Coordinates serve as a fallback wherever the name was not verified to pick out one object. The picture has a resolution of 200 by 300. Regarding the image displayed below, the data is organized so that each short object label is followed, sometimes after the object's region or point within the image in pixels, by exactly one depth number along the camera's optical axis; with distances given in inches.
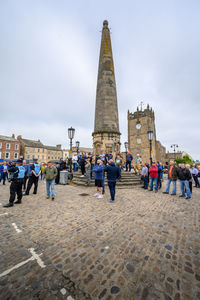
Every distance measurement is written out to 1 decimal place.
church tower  1740.3
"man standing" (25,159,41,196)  268.0
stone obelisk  613.0
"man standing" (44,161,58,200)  243.0
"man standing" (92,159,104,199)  260.8
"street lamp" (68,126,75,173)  415.2
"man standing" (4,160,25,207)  201.6
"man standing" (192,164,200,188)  397.4
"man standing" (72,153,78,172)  549.2
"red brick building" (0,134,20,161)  1363.3
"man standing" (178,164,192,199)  259.9
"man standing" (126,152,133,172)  486.1
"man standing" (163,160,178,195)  281.9
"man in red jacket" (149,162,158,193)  302.9
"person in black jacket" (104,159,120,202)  225.6
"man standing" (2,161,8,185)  432.5
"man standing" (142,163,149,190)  337.9
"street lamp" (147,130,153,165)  444.1
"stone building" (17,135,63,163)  1665.8
